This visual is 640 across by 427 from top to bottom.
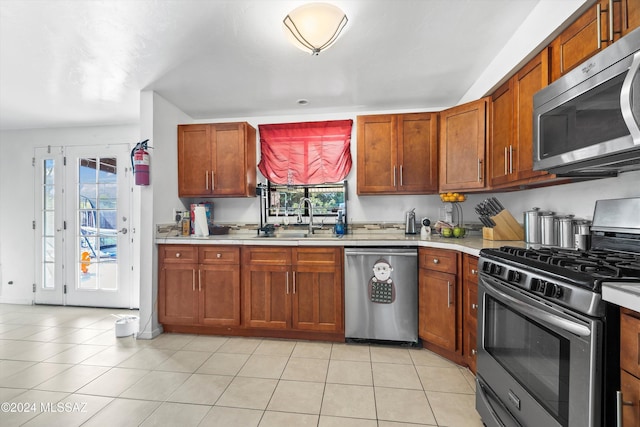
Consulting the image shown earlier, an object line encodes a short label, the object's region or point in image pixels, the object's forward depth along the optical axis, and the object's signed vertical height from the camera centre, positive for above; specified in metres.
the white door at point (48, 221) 3.88 -0.12
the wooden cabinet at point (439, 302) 2.26 -0.75
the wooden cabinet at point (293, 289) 2.64 -0.73
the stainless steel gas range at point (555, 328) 0.90 -0.45
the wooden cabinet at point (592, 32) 1.16 +0.85
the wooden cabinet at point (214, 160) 3.19 +0.60
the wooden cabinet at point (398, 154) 2.97 +0.64
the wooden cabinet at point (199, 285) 2.78 -0.73
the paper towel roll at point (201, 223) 3.03 -0.11
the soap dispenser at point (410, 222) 3.09 -0.10
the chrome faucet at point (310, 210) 3.24 +0.03
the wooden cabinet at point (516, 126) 1.78 +0.64
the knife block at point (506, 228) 2.32 -0.12
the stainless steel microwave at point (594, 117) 1.01 +0.42
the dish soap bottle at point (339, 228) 3.20 -0.17
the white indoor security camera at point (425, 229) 2.84 -0.16
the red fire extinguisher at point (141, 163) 2.76 +0.49
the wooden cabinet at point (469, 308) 2.04 -0.72
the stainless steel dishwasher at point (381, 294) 2.53 -0.74
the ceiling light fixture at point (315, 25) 1.60 +1.11
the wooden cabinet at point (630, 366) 0.81 -0.45
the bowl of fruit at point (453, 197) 2.99 +0.17
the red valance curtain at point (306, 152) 3.38 +0.74
